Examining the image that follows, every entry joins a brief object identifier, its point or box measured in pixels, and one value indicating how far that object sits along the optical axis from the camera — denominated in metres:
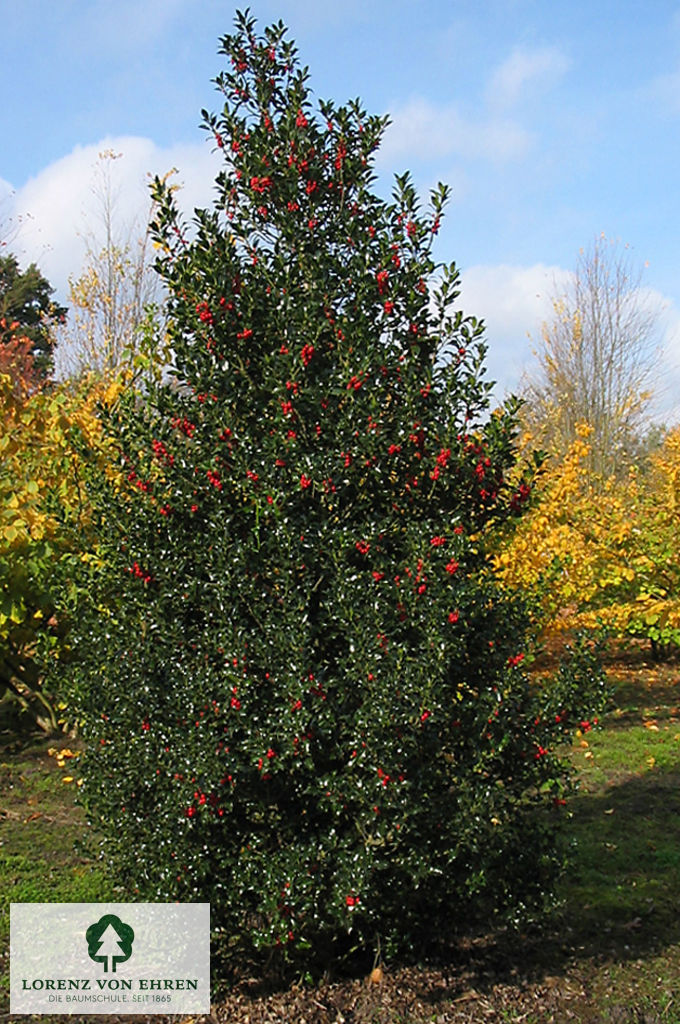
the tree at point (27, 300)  25.97
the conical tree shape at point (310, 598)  3.40
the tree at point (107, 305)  18.06
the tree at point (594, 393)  22.45
